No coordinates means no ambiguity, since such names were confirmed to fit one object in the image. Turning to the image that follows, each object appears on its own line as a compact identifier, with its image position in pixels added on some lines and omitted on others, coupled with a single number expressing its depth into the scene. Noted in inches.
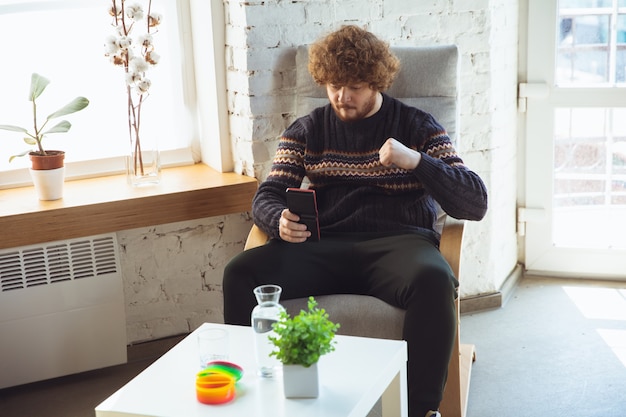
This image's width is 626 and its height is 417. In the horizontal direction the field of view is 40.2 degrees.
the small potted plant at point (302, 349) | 64.2
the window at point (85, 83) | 110.8
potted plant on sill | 104.0
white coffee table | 64.4
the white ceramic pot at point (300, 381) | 64.7
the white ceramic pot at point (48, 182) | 105.0
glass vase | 110.3
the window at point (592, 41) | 125.7
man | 92.5
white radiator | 103.4
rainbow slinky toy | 65.1
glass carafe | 69.6
